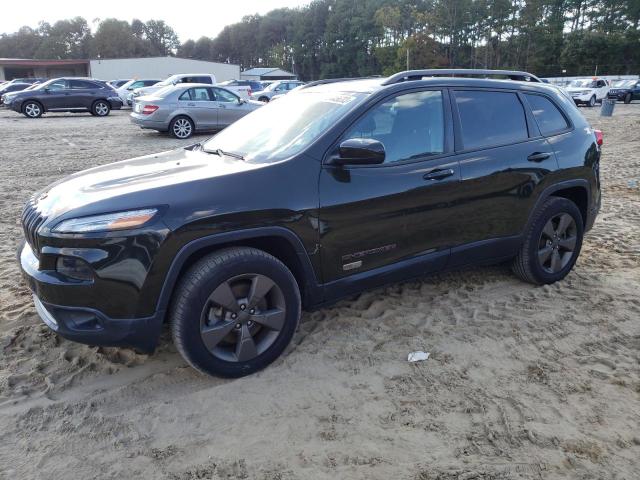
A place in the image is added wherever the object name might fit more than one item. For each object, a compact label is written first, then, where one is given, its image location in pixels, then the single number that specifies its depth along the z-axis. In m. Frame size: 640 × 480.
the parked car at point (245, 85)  25.72
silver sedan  13.54
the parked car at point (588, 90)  29.30
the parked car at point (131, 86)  27.19
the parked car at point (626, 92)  31.88
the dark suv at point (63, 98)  20.27
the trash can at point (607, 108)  21.56
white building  54.25
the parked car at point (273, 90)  26.62
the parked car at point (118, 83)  32.97
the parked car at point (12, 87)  28.04
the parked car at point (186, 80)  20.44
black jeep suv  2.74
